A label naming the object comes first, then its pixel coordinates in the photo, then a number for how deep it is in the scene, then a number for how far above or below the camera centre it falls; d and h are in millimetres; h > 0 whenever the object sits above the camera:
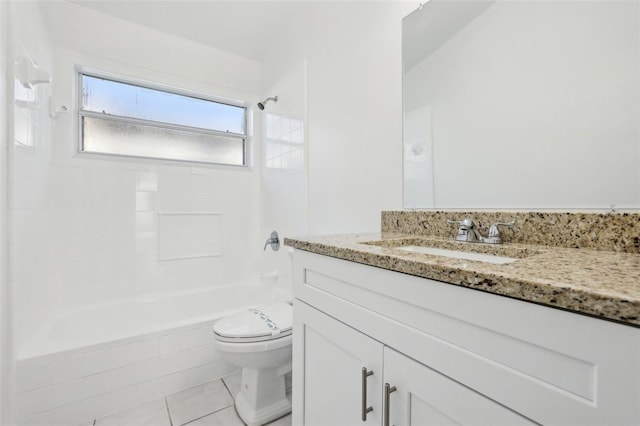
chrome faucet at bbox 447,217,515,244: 922 -70
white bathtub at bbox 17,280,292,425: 1370 -808
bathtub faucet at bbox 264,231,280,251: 2265 -226
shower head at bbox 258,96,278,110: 2312 +916
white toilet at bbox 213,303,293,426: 1381 -704
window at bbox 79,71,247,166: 2133 +741
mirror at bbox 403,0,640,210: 767 +352
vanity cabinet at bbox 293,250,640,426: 376 -258
